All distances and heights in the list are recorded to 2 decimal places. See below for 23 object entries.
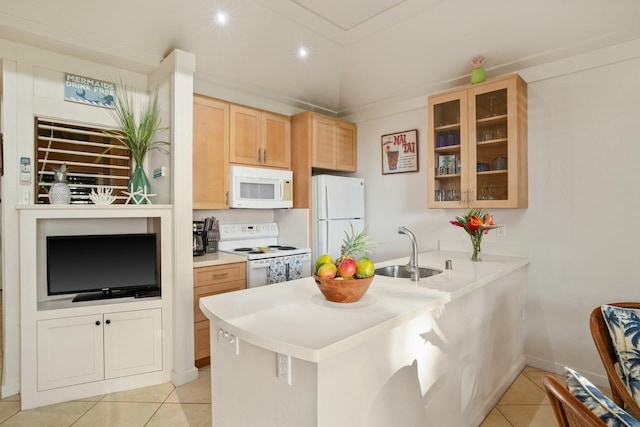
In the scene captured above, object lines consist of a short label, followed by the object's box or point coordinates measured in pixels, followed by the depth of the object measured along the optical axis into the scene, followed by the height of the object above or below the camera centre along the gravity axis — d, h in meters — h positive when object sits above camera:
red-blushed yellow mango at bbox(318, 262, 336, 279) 1.50 -0.25
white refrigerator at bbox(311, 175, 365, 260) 3.70 +0.00
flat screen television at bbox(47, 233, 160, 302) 2.51 -0.40
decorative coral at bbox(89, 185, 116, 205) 2.56 +0.11
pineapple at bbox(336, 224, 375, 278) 1.50 -0.19
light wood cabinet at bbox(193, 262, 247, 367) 2.88 -0.65
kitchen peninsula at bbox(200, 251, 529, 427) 1.16 -0.58
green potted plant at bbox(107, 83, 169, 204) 2.77 +0.66
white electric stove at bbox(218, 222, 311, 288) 3.20 -0.39
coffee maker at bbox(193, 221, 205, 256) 3.32 -0.24
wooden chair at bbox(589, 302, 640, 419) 1.29 -0.61
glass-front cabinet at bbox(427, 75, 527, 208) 2.81 +0.57
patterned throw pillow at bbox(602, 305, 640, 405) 1.35 -0.53
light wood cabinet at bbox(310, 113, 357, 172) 3.84 +0.80
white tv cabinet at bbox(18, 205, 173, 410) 2.30 -0.82
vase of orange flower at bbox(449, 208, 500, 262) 2.67 -0.11
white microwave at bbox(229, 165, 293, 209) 3.37 +0.26
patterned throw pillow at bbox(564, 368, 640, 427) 0.82 -0.48
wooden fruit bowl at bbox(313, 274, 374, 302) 1.47 -0.33
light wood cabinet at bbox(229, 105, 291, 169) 3.43 +0.78
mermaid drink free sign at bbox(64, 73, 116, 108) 2.69 +0.98
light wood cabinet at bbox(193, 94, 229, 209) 3.18 +0.57
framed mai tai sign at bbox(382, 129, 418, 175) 3.78 +0.68
